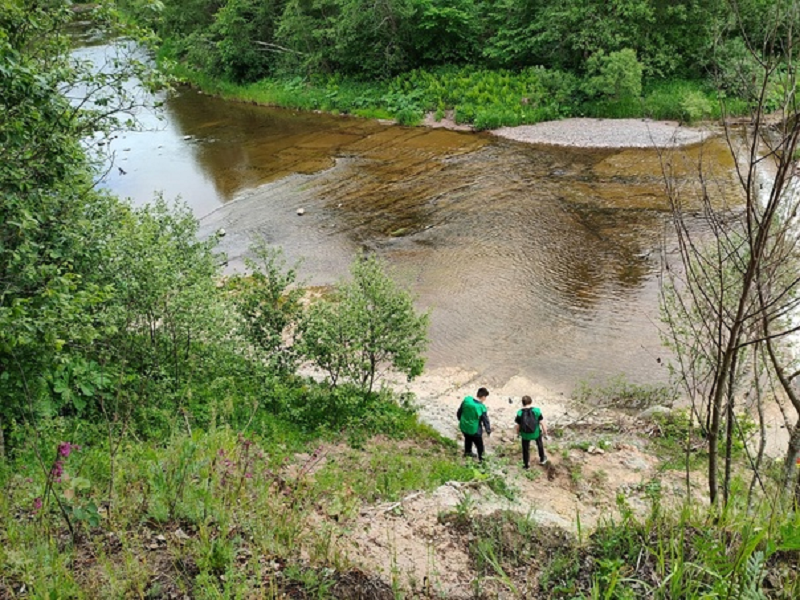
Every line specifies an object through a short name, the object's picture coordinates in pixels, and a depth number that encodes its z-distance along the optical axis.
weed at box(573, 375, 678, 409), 12.33
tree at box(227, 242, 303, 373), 10.39
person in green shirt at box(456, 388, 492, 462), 9.81
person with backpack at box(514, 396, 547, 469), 9.65
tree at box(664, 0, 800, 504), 3.49
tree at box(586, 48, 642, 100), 27.61
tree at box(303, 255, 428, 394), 10.31
